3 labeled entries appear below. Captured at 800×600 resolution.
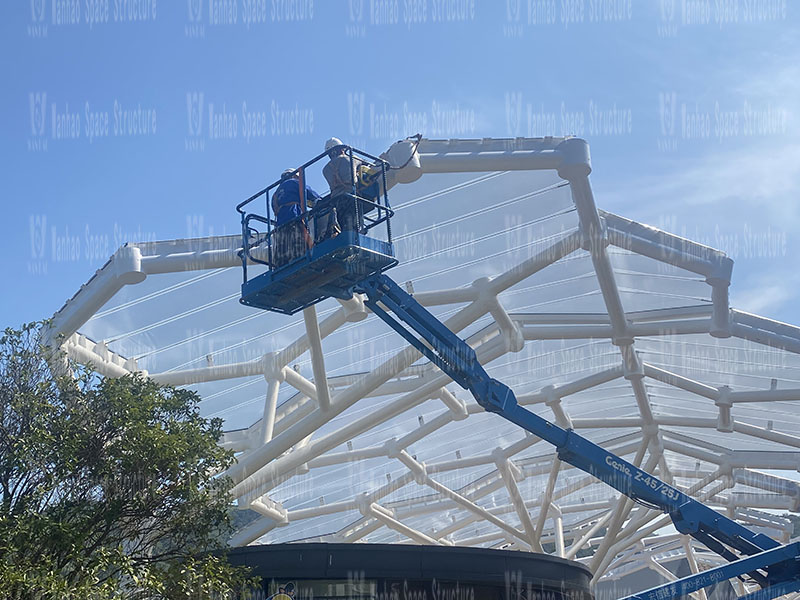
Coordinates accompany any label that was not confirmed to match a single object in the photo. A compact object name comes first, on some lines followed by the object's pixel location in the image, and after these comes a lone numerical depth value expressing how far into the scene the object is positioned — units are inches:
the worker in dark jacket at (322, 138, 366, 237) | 553.9
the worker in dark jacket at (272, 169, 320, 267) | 555.5
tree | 460.8
